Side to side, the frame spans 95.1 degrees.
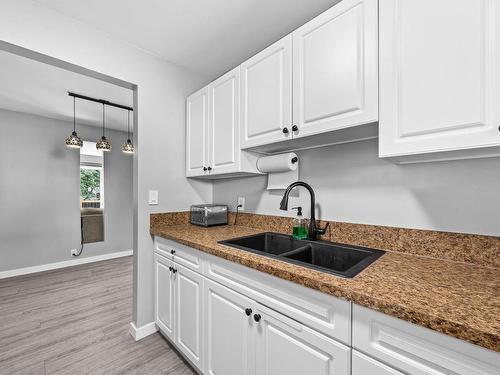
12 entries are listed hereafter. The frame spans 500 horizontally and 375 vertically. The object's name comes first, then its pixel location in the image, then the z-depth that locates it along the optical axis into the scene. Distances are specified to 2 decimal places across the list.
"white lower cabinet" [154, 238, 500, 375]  0.63
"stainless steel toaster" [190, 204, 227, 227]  2.00
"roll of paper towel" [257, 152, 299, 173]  1.54
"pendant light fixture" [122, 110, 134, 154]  3.54
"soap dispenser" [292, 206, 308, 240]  1.50
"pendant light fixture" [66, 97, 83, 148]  3.09
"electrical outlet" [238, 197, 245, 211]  2.10
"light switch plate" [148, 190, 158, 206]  1.99
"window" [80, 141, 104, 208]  3.99
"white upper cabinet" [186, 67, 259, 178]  1.71
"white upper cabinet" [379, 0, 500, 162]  0.76
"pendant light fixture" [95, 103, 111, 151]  3.34
